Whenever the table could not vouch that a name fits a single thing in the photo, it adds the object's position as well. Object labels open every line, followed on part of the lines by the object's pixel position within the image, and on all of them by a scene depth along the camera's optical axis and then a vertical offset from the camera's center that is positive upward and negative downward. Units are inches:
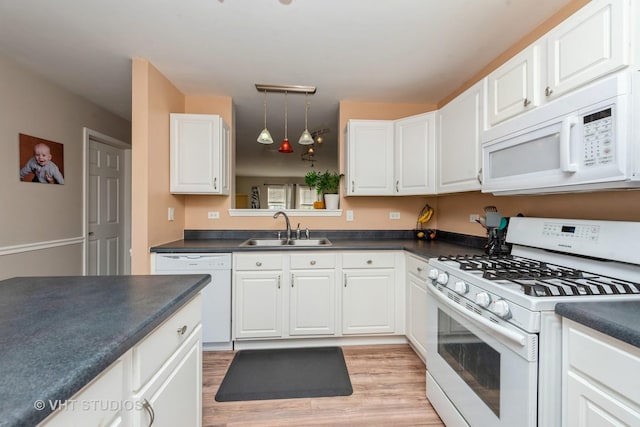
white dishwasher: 88.7 -27.1
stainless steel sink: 109.5 -12.0
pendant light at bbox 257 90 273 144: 102.5 +27.5
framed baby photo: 90.4 +17.5
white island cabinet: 23.1 -19.1
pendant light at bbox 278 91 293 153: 114.0 +26.8
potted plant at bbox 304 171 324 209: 116.7 +12.3
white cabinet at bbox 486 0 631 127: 42.3 +28.3
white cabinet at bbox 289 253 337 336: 91.5 -27.7
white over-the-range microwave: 39.5 +12.1
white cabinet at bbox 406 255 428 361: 81.0 -28.3
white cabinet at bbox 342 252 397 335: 93.6 -27.7
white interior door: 122.6 +0.5
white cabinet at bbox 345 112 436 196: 104.6 +20.8
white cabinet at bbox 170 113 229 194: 99.0 +20.8
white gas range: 38.5 -16.1
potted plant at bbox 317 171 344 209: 116.5 +11.0
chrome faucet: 111.3 -4.0
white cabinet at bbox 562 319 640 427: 29.4 -19.5
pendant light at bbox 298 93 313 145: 104.9 +27.7
